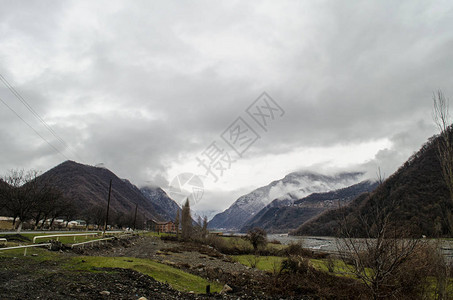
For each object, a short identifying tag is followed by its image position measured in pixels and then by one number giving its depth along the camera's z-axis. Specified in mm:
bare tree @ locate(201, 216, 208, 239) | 82131
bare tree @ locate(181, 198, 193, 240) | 85650
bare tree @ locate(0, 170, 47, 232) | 40250
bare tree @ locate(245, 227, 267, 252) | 56219
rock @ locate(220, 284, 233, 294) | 14517
